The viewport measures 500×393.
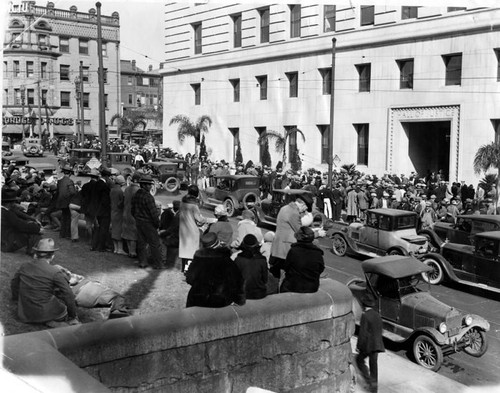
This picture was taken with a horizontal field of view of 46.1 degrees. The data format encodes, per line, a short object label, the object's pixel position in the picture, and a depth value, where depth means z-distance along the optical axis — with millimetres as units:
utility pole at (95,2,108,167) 8536
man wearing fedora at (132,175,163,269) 10586
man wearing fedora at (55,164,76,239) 11805
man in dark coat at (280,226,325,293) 8295
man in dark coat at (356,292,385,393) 9078
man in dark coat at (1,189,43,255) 9226
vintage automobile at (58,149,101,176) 15984
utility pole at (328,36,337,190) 22588
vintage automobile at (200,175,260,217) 20375
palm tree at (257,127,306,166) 31016
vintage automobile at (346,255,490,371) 10102
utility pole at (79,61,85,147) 10633
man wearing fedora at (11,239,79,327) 6836
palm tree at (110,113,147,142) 15534
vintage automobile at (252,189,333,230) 18422
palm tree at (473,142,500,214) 23922
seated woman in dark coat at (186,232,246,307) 7109
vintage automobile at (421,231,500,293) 13133
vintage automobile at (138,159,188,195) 19094
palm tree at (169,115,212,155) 25803
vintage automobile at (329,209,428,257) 15180
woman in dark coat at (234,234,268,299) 8039
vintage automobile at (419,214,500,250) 14477
